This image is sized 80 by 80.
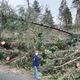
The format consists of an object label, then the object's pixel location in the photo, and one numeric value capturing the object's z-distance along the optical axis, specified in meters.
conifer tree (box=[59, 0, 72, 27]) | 15.88
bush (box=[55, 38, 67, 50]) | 6.27
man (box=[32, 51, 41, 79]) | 3.92
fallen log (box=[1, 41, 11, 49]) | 7.84
